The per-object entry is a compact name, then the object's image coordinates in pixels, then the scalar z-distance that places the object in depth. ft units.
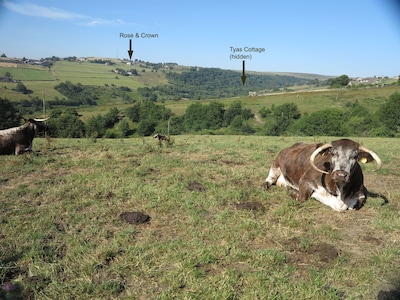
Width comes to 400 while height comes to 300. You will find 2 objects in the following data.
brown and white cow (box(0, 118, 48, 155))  40.42
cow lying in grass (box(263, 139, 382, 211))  21.11
